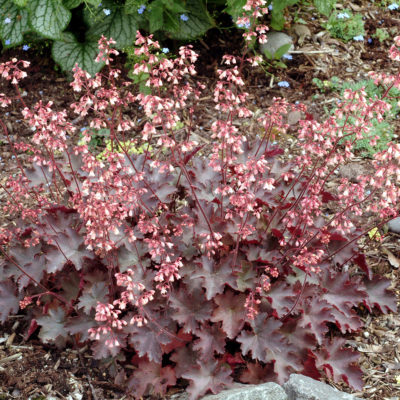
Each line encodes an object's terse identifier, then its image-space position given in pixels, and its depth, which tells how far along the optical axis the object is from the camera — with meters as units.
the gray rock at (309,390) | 2.24
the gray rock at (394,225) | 3.53
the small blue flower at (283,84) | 4.59
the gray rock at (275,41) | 4.82
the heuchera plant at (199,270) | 2.21
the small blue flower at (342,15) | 5.00
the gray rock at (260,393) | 2.26
